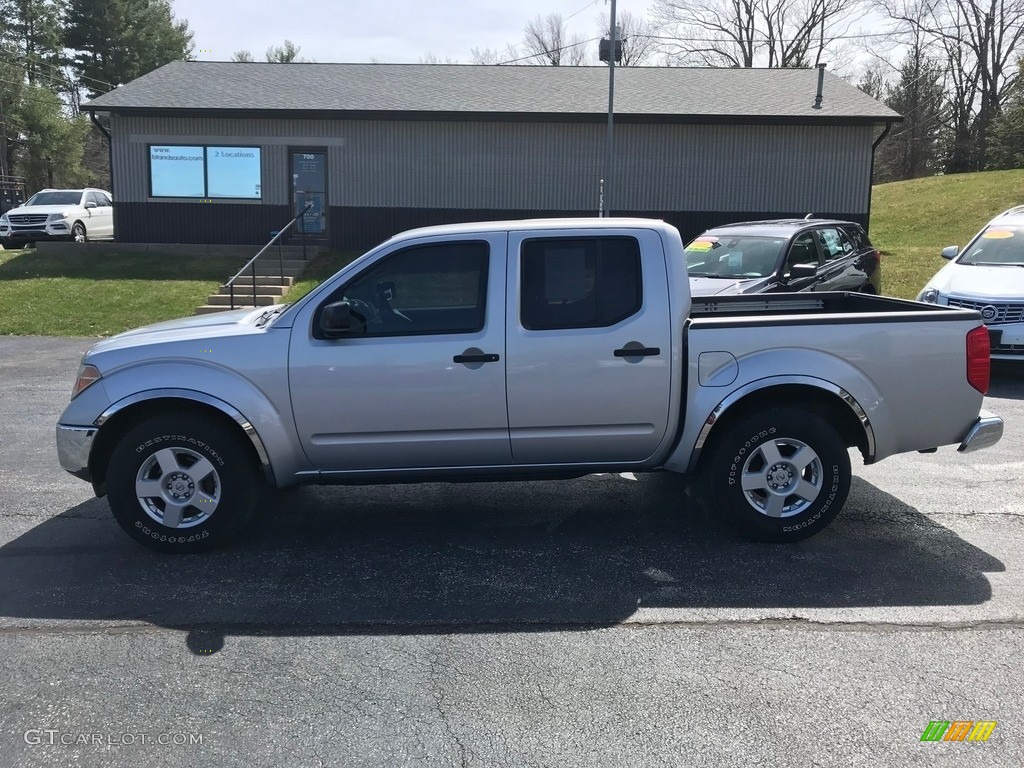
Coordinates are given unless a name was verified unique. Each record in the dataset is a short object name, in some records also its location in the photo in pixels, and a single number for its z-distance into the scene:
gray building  21.16
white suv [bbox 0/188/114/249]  22.92
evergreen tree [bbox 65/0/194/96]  51.91
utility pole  18.03
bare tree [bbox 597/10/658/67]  55.67
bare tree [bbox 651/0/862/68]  53.19
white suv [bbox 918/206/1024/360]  10.22
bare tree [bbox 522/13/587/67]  57.00
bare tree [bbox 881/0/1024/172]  48.62
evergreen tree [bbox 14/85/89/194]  54.25
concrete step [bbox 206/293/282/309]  17.11
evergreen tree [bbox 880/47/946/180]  54.19
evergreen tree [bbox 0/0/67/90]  55.44
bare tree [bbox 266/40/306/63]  67.35
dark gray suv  10.93
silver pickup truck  5.07
